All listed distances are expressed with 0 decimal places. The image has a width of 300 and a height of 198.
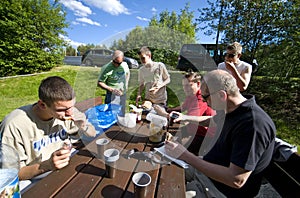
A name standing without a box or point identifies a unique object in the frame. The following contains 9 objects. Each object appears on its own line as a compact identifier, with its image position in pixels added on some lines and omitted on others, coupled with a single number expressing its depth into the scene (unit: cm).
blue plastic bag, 189
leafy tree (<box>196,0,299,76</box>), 500
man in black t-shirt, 107
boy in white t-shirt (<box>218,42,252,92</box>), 260
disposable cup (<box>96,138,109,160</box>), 129
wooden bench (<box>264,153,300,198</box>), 112
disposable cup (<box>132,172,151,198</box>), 93
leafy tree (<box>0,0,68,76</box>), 643
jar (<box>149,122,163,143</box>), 163
